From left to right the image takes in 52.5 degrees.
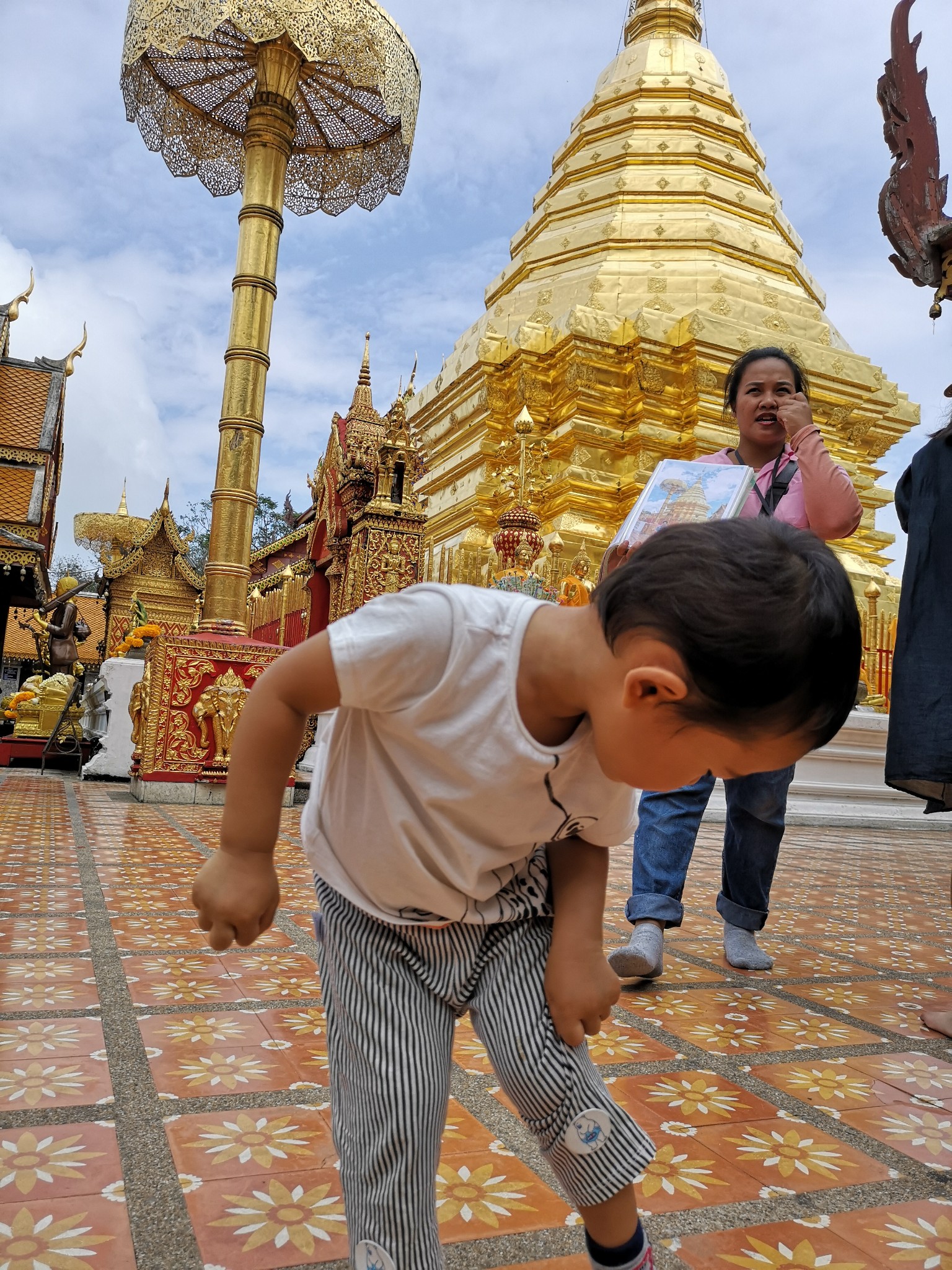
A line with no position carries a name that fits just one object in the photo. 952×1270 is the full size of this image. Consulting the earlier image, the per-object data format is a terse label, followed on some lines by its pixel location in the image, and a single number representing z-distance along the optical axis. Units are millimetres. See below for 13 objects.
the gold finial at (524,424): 8727
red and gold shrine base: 6520
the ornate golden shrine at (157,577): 16000
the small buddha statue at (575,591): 7449
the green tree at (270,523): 29891
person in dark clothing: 2207
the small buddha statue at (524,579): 7578
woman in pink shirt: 2260
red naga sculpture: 2490
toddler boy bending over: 855
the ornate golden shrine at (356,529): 7578
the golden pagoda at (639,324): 11422
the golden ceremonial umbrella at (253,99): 6578
